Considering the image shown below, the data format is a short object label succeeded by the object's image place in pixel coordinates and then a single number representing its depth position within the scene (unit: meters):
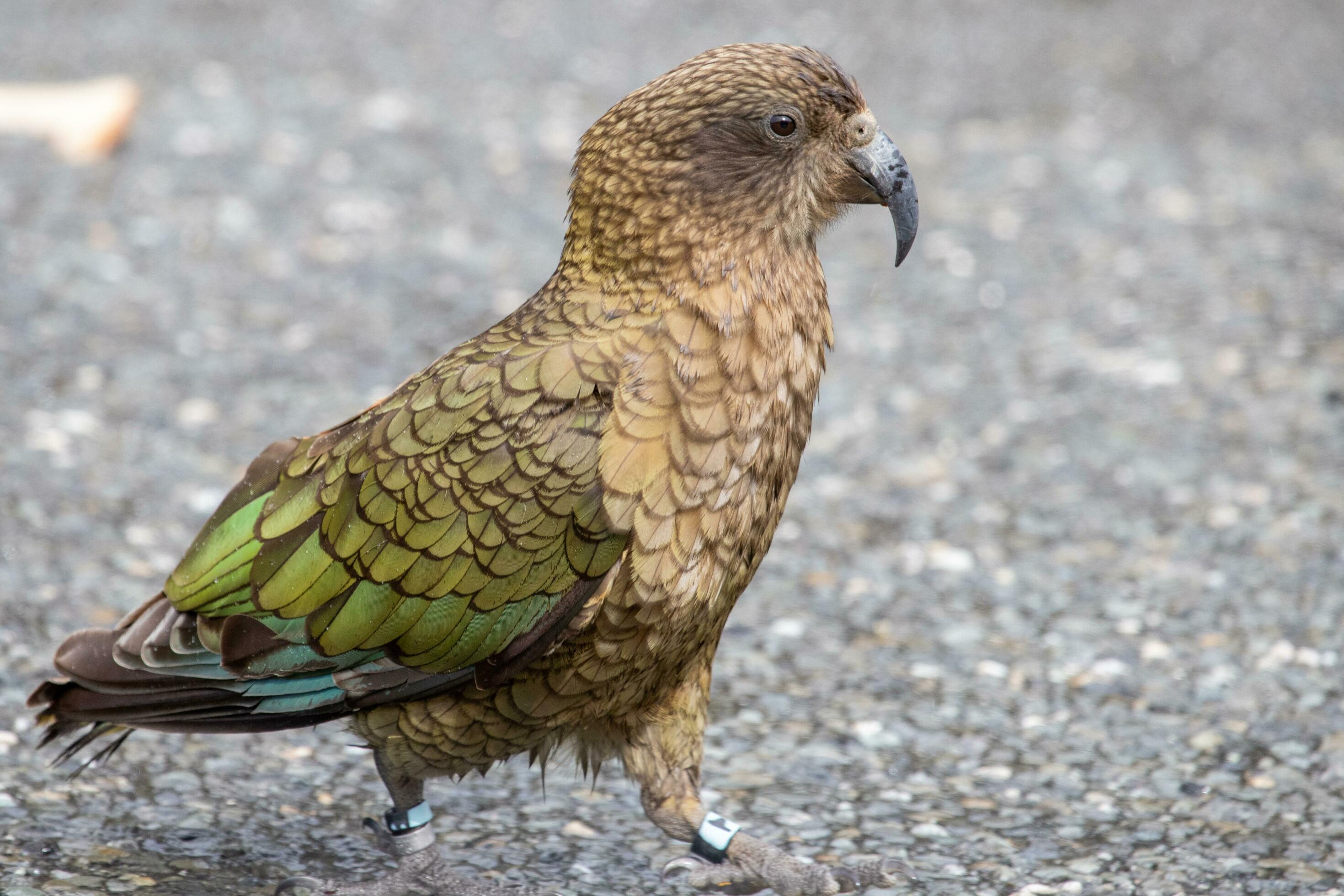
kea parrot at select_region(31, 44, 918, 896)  6.42
